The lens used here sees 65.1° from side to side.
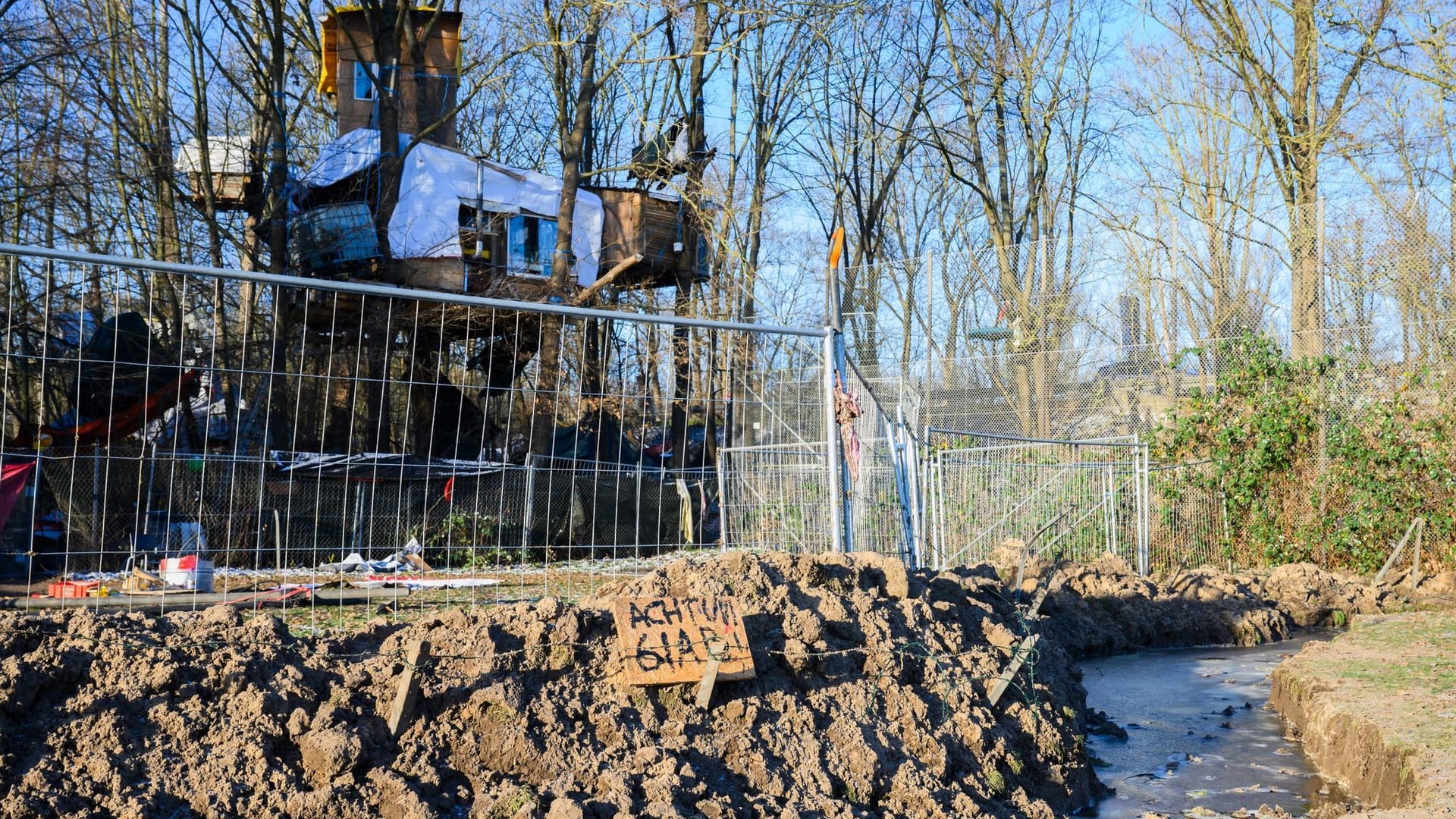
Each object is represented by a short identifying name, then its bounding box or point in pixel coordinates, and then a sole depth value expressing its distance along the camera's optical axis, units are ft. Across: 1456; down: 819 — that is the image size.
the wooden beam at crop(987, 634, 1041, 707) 18.93
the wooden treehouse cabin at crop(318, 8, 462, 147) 63.26
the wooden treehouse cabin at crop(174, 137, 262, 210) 57.72
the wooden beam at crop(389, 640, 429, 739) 14.05
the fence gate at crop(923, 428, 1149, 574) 41.29
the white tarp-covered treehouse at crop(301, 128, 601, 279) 58.03
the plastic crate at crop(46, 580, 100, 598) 23.59
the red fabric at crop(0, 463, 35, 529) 25.49
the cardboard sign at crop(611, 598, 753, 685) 15.75
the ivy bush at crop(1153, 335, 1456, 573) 45.98
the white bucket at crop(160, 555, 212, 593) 25.21
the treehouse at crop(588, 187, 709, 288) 66.23
